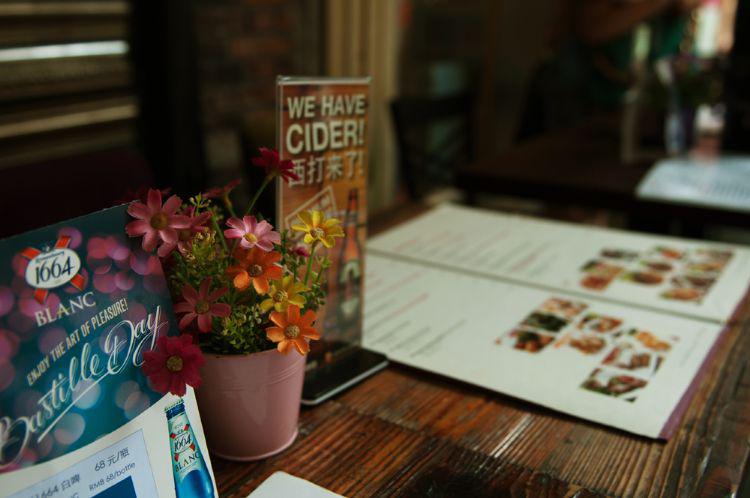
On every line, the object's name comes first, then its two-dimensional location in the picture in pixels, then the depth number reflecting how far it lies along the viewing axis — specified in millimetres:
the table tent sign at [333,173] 686
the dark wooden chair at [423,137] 2016
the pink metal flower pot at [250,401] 608
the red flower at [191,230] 562
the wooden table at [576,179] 1457
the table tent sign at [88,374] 444
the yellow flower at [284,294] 575
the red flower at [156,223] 524
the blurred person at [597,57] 2654
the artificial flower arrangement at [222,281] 523
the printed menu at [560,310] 792
